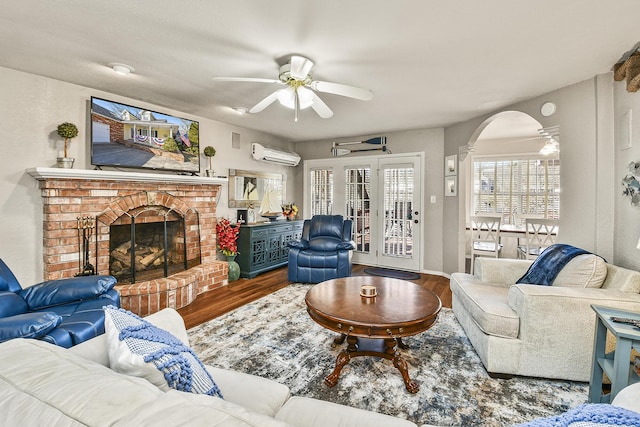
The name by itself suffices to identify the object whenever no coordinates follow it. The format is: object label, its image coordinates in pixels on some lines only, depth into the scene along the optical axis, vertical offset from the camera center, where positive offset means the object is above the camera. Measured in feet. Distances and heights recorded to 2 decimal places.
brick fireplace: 9.39 -0.28
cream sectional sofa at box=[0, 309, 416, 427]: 1.80 -1.25
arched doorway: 14.85 +4.35
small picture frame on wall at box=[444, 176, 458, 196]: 15.16 +1.38
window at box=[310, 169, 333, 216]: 19.85 +1.44
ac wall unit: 16.80 +3.47
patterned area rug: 5.70 -3.72
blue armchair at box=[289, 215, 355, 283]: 13.85 -2.05
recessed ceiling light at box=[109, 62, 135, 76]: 8.60 +4.28
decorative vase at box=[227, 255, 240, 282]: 14.48 -2.78
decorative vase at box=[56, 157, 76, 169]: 9.44 +1.60
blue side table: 4.76 -2.47
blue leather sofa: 5.00 -1.98
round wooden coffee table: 6.20 -2.27
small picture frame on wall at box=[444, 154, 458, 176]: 15.09 +2.48
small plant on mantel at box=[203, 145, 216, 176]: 14.19 +2.87
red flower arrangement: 14.53 -1.22
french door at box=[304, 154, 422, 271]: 17.19 +0.79
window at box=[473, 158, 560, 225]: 19.26 +1.74
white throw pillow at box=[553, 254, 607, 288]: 6.83 -1.41
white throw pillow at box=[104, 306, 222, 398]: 2.71 -1.38
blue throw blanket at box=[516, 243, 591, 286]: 7.54 -1.36
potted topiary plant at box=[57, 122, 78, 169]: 9.37 +2.49
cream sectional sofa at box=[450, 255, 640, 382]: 6.29 -2.36
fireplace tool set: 9.87 -0.90
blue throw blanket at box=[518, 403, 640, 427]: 1.65 -1.19
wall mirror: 15.96 +1.44
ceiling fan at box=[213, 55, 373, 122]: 7.65 +3.47
